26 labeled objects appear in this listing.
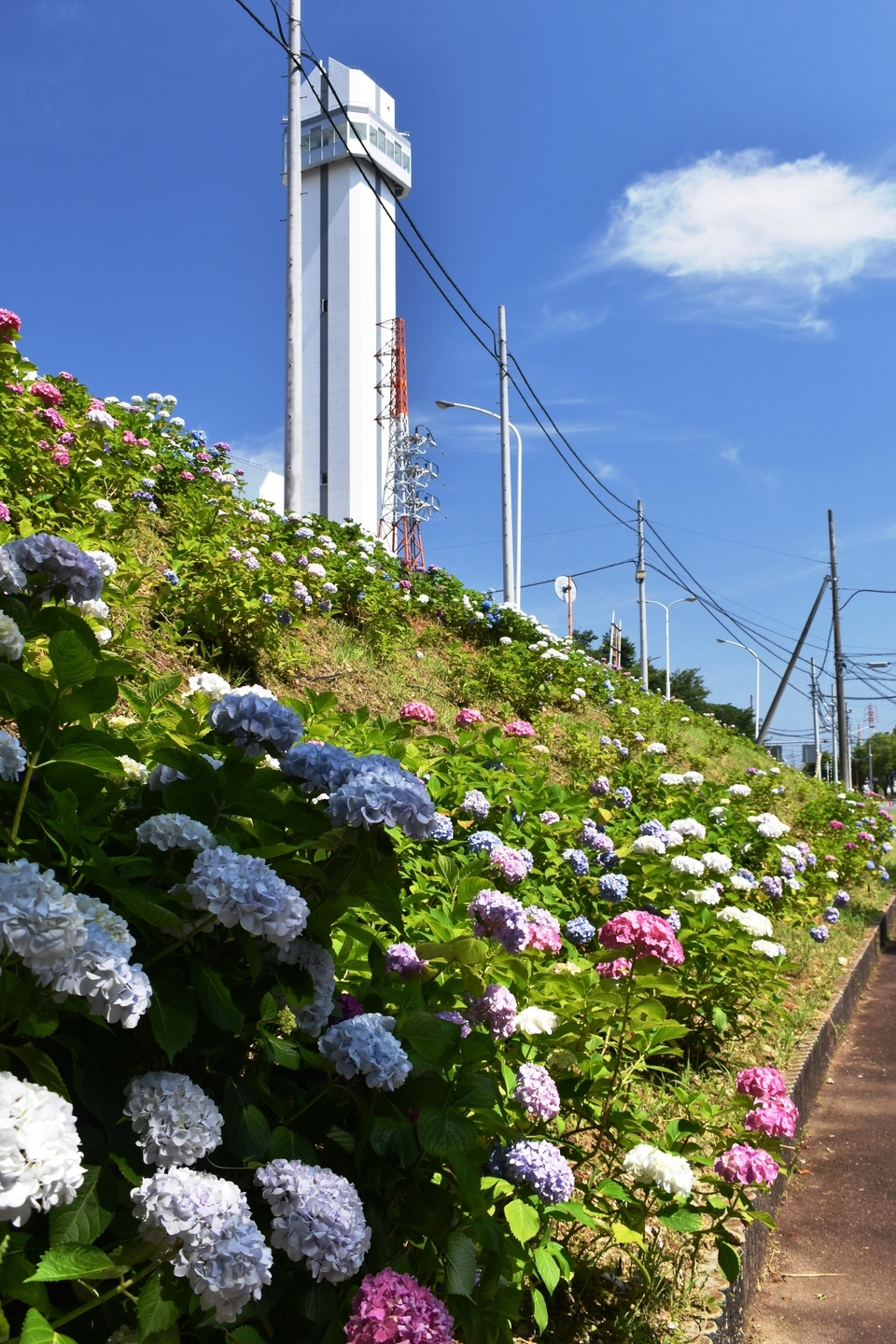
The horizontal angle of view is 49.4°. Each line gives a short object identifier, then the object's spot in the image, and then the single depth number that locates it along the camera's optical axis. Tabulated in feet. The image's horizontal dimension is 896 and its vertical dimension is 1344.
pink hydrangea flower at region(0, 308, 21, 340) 16.39
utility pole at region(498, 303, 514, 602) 50.37
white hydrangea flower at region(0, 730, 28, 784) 4.55
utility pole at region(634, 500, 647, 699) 84.65
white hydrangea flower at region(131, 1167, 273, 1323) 3.75
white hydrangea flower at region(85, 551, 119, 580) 10.14
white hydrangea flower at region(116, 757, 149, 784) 6.19
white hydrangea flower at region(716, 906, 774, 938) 13.62
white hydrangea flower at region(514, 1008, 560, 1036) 8.11
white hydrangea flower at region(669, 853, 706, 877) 14.10
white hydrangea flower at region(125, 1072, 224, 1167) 4.12
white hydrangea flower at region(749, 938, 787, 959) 13.55
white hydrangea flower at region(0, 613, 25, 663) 5.18
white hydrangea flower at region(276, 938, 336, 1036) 5.20
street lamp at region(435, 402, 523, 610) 53.01
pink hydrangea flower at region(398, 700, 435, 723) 14.62
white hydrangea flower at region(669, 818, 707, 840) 16.61
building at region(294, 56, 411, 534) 161.68
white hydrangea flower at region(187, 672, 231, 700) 9.72
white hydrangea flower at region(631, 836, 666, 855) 14.14
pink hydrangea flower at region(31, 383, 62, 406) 19.40
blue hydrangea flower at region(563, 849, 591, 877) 12.91
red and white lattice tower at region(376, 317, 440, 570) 157.69
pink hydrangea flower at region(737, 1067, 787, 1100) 8.85
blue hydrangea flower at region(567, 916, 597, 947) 11.34
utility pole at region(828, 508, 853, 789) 90.79
